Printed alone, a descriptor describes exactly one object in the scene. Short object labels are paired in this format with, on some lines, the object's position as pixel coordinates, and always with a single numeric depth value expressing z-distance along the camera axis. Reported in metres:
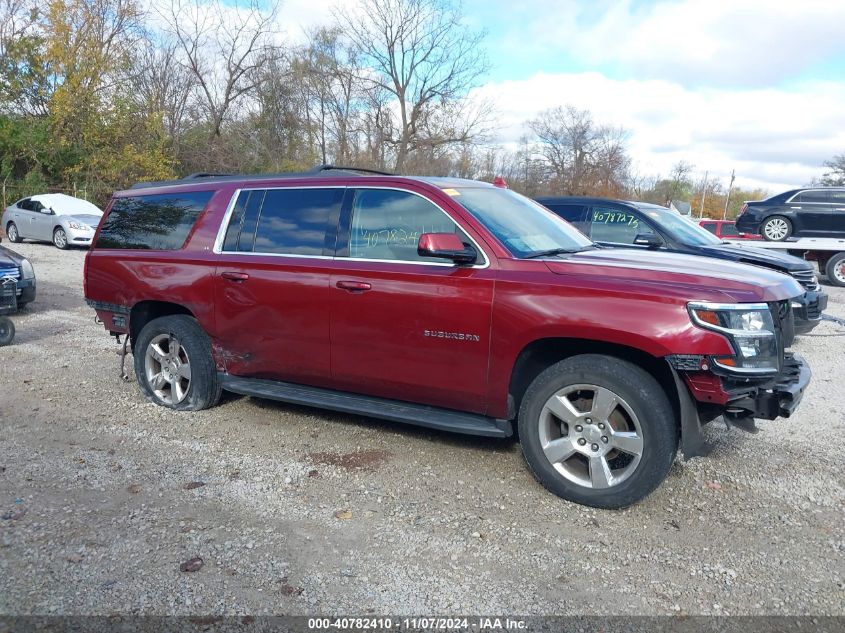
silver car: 18.88
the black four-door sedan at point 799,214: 15.34
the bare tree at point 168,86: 31.09
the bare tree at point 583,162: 54.69
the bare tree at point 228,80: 32.62
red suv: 3.57
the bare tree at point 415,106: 34.41
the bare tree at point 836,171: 58.16
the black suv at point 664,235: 8.18
